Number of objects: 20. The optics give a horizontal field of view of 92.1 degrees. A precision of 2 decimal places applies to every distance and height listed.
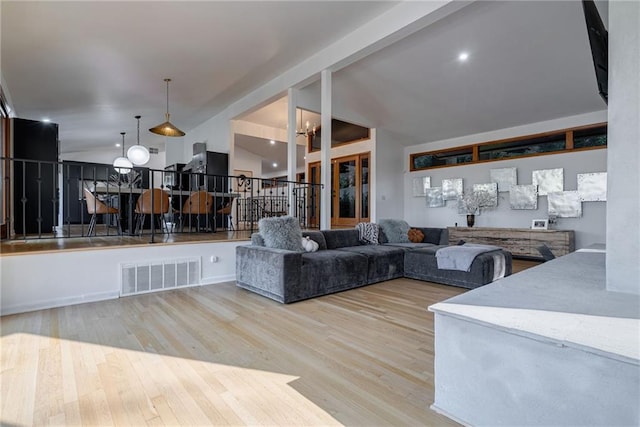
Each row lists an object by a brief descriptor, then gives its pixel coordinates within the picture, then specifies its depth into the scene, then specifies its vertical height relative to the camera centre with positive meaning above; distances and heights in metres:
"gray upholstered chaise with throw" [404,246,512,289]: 3.82 -0.79
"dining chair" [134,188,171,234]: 4.59 +0.13
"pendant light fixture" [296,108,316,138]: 8.88 +2.34
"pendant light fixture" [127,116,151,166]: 7.14 +1.31
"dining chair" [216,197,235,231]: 5.77 +0.08
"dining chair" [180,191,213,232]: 5.07 +0.12
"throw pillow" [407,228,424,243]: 5.39 -0.46
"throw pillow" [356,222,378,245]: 5.03 -0.39
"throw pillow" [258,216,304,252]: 3.61 -0.27
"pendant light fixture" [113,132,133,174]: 8.71 +1.39
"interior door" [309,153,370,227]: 8.15 +0.60
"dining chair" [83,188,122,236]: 4.84 +0.05
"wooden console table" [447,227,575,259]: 5.81 -0.60
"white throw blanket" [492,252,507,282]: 3.96 -0.73
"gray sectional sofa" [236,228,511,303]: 3.31 -0.70
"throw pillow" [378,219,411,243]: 5.21 -0.34
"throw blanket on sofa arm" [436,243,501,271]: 3.85 -0.59
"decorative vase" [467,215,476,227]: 7.28 -0.24
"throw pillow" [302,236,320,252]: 3.93 -0.45
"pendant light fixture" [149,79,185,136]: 5.55 +1.47
